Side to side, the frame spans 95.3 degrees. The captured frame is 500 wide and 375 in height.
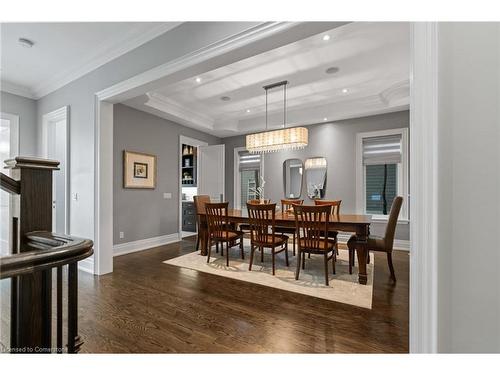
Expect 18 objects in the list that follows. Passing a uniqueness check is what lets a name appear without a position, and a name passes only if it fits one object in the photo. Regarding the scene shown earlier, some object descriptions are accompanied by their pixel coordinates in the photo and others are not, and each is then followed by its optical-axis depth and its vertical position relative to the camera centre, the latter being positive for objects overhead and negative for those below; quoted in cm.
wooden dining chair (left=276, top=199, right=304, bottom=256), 392 -73
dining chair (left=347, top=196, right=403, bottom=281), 280 -66
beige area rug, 243 -115
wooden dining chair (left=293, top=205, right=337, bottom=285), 264 -51
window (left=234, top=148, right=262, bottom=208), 605 +30
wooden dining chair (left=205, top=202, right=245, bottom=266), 332 -57
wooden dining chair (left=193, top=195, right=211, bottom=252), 394 -54
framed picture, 410 +31
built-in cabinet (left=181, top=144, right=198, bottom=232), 608 +6
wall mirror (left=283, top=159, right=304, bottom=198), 538 +25
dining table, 270 -49
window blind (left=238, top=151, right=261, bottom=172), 599 +70
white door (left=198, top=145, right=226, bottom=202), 586 +45
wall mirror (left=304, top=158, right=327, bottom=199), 510 +24
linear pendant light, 376 +84
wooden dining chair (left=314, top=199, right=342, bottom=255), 352 -30
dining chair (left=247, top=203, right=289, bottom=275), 301 -53
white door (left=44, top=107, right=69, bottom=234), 396 +61
